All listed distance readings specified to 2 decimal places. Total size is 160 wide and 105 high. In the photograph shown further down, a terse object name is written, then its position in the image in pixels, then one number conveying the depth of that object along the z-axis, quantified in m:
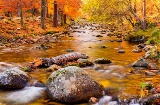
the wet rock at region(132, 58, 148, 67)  10.17
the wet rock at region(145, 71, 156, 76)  8.83
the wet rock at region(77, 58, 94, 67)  10.39
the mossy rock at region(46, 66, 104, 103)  6.50
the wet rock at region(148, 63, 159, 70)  9.70
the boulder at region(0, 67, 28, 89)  7.40
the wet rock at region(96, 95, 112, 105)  6.46
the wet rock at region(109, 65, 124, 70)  9.88
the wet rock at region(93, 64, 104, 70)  9.81
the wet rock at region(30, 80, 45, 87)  7.75
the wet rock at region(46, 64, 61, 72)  9.42
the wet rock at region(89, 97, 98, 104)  6.48
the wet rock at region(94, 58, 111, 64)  10.93
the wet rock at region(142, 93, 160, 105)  6.16
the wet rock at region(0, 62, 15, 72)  9.72
